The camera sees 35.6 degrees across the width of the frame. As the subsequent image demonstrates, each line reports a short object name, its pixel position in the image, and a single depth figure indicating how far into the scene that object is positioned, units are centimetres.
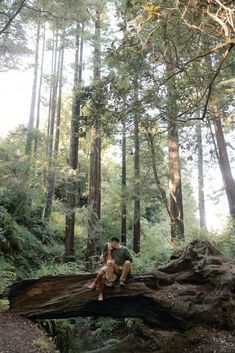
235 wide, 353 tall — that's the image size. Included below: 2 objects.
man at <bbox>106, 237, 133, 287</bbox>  773
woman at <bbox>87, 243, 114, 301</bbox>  765
